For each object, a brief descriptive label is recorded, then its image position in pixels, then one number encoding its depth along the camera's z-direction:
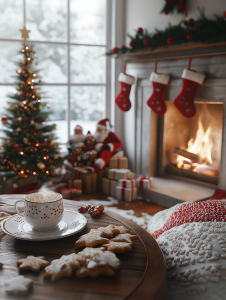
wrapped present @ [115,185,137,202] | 2.83
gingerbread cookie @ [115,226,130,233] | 0.94
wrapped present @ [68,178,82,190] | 3.01
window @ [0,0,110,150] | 3.03
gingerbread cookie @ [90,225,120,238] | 0.91
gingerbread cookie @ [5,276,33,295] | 0.64
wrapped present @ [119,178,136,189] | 2.85
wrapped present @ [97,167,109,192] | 3.15
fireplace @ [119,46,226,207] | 2.53
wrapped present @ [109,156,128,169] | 3.13
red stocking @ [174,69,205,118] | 2.48
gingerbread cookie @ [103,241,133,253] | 0.82
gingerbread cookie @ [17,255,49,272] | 0.73
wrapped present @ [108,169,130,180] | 2.94
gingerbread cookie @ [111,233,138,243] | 0.87
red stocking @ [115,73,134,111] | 3.08
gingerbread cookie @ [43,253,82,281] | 0.70
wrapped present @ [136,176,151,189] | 2.89
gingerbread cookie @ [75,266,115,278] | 0.71
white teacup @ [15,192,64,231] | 0.90
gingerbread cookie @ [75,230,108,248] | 0.85
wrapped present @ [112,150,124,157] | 3.29
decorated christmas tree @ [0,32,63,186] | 2.73
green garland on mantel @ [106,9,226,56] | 2.30
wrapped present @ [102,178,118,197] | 2.99
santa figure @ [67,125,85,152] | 3.08
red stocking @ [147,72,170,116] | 2.82
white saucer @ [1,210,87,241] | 0.89
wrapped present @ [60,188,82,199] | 2.90
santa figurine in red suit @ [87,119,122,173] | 3.04
